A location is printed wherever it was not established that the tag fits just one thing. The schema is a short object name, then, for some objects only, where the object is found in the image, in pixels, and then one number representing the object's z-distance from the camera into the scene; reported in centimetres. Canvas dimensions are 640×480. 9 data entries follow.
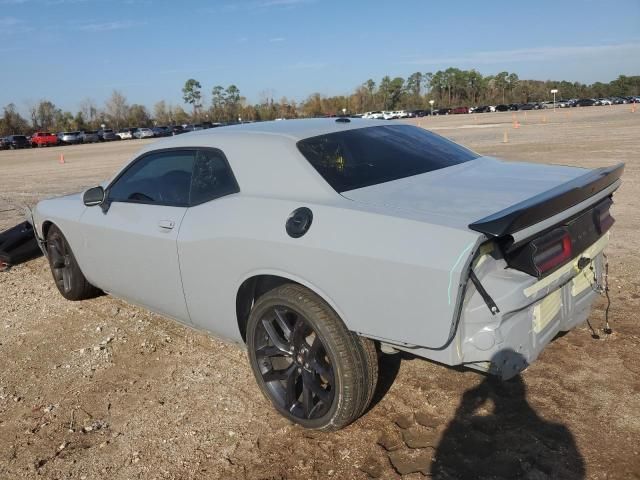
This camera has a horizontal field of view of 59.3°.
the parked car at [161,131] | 6705
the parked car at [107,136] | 6400
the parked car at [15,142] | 5466
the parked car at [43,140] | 5653
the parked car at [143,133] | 6631
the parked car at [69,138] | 5969
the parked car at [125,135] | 6619
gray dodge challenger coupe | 238
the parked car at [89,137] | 6166
